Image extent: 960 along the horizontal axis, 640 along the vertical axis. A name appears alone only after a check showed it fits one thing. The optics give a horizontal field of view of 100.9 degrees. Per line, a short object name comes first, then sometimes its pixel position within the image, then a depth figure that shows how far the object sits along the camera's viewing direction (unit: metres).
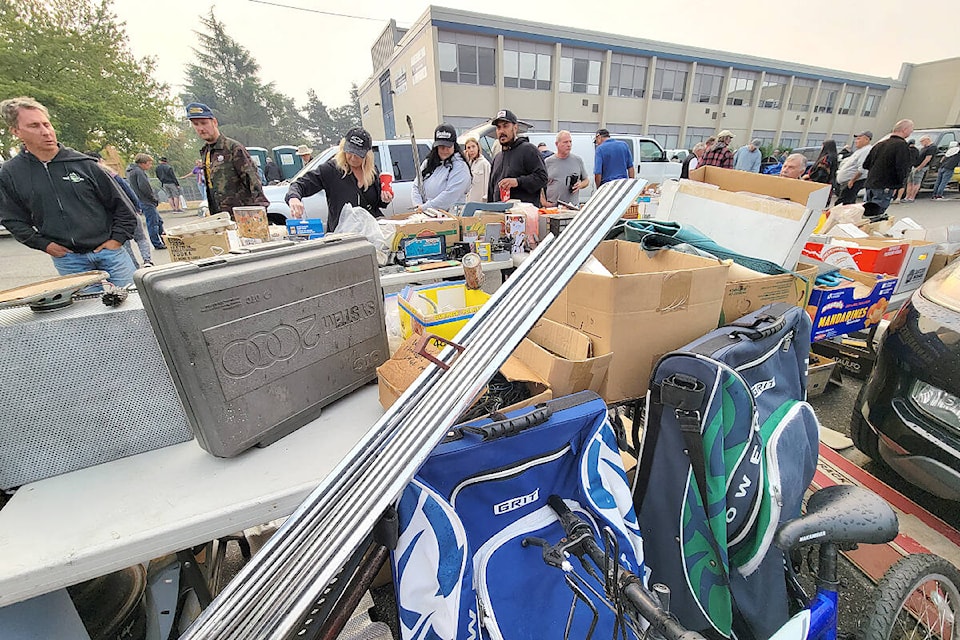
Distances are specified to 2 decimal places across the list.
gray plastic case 0.87
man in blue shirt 5.60
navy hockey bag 1.03
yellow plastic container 1.31
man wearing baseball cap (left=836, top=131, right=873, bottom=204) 6.84
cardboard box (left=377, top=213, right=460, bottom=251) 2.26
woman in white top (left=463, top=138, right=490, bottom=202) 4.80
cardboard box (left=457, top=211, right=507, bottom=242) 2.38
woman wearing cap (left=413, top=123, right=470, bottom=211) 3.79
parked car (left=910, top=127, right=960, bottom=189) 11.00
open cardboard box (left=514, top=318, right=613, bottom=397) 1.13
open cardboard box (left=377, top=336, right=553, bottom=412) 1.08
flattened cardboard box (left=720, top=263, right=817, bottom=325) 1.43
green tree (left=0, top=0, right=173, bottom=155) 13.79
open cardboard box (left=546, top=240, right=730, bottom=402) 1.18
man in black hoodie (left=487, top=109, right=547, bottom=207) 3.67
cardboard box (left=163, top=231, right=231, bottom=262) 1.89
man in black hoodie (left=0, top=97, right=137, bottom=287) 2.51
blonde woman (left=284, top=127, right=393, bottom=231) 2.91
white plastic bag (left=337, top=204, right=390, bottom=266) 2.28
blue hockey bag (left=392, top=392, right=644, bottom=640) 0.88
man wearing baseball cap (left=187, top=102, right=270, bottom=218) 3.20
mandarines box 1.84
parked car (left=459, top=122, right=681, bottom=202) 7.02
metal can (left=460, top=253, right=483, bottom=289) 1.73
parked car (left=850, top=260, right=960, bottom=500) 1.43
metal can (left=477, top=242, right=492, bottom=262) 2.25
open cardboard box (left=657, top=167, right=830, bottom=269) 1.76
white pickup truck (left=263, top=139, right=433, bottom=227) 5.63
